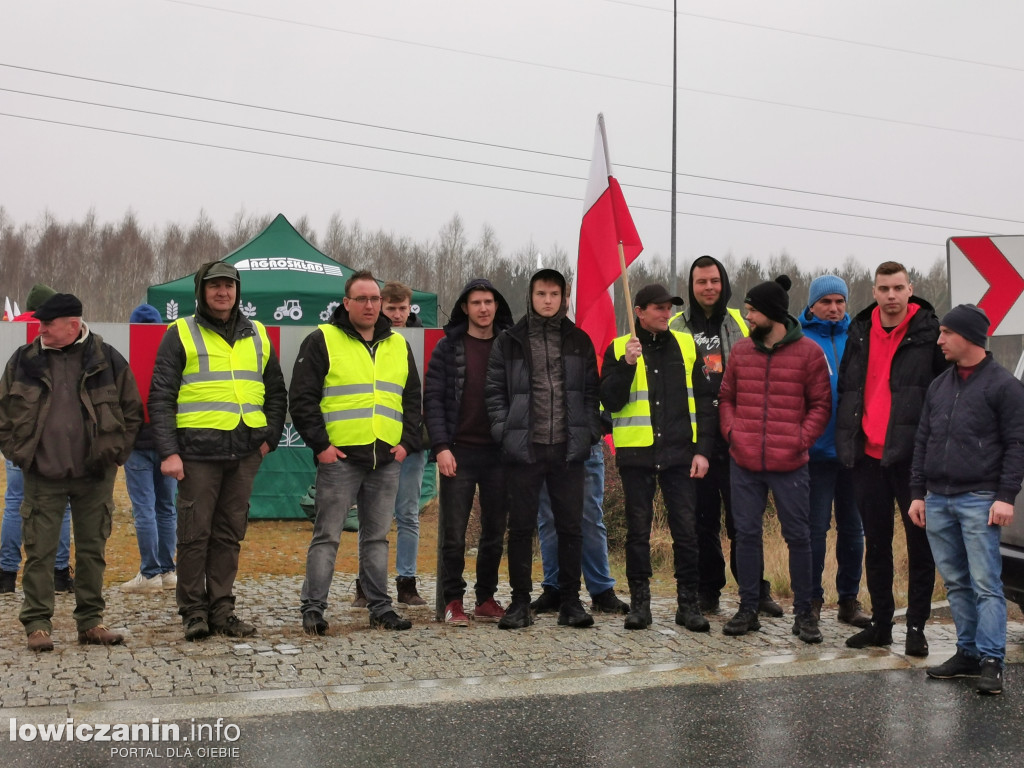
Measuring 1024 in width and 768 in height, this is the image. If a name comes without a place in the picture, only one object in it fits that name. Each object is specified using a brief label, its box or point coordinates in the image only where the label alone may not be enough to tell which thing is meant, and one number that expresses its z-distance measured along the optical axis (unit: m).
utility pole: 26.06
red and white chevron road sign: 6.92
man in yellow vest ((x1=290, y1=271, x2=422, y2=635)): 6.19
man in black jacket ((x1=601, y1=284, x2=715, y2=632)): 6.41
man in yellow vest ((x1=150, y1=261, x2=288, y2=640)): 5.99
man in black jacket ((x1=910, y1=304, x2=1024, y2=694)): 5.21
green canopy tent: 12.14
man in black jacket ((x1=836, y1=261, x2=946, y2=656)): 5.84
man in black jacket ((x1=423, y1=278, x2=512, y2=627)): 6.50
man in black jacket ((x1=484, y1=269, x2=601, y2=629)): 6.34
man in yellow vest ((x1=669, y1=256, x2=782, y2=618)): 6.72
